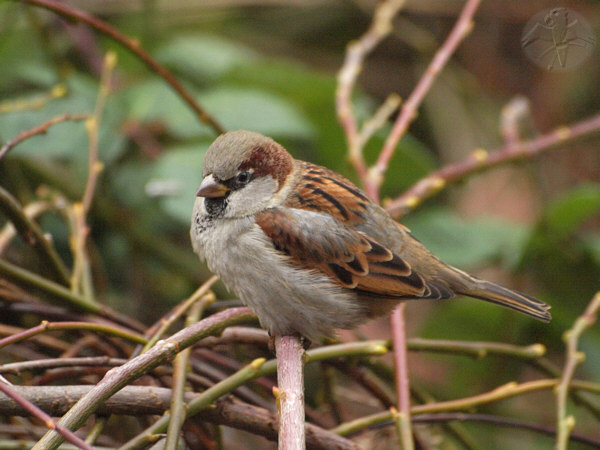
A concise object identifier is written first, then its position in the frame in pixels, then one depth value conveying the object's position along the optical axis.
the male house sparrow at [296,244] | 4.03
